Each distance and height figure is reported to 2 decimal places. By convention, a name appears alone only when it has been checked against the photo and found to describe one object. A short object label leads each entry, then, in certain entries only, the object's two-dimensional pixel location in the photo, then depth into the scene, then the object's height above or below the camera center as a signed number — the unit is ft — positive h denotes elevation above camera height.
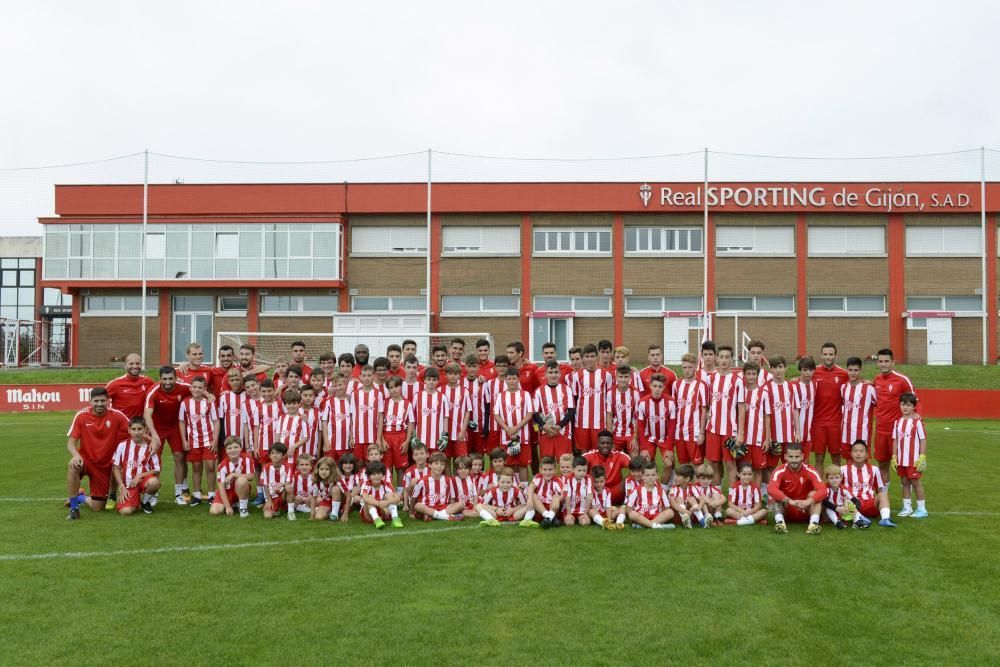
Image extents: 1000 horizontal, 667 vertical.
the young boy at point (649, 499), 23.54 -4.51
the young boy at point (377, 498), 24.26 -4.72
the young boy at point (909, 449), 25.49 -3.16
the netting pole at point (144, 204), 88.30 +17.11
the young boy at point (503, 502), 24.21 -4.86
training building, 90.58 +11.07
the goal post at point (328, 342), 79.25 +0.98
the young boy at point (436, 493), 24.73 -4.66
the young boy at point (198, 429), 27.63 -2.86
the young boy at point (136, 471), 25.66 -4.16
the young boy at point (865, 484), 24.00 -4.14
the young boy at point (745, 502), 23.71 -4.70
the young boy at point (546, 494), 23.57 -4.45
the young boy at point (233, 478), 25.26 -4.29
